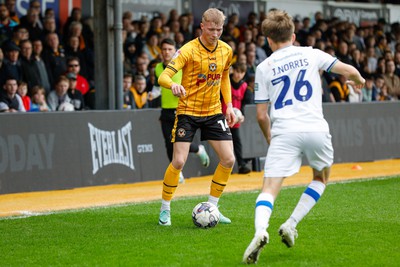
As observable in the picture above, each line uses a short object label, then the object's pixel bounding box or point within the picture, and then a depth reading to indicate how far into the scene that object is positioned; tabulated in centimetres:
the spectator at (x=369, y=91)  2127
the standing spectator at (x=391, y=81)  2255
